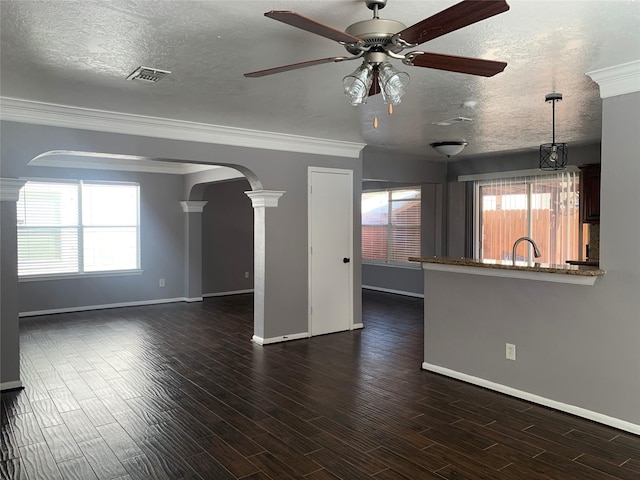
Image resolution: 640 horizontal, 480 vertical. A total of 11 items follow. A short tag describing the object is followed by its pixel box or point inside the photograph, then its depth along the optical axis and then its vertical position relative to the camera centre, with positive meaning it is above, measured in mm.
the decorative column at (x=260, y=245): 5461 -139
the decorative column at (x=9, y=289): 3963 -459
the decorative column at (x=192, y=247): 8242 -239
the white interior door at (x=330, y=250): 5844 -210
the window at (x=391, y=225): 8984 +149
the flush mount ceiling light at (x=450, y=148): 5645 +993
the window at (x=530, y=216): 6656 +244
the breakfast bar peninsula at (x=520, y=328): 3359 -750
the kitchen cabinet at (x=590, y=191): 5965 +516
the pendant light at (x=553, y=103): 3777 +1059
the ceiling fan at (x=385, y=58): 1940 +752
